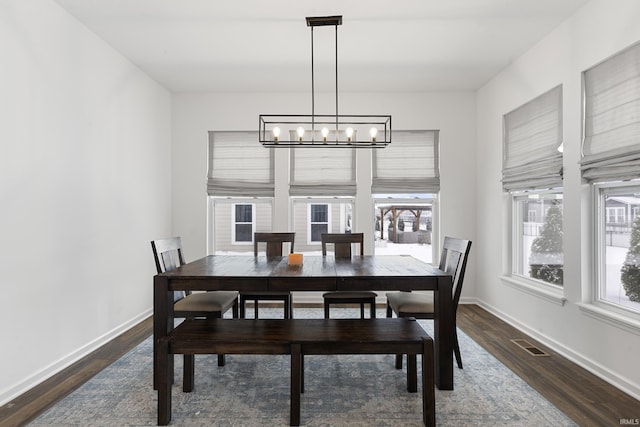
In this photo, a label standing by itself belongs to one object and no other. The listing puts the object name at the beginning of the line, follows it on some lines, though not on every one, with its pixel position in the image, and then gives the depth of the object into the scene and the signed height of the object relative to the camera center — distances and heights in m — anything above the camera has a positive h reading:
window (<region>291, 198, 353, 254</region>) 4.98 -0.05
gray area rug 2.10 -1.17
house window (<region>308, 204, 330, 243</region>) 5.00 -0.06
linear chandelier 4.82 +1.17
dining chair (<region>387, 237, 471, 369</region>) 2.71 -0.67
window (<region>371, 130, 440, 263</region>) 4.86 +0.57
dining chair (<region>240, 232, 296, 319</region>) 3.38 -0.33
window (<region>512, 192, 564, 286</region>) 3.43 -0.22
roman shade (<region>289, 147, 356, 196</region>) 4.86 +0.61
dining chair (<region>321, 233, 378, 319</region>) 3.18 -0.69
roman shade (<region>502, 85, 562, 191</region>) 3.25 +0.70
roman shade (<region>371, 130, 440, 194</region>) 4.87 +0.72
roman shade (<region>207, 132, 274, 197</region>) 4.89 +0.66
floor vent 3.08 -1.16
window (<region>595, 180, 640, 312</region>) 2.56 -0.22
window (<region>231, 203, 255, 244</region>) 5.04 -0.12
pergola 4.98 +0.06
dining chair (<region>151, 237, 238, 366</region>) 2.81 -0.69
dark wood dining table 2.43 -0.47
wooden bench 2.03 -0.74
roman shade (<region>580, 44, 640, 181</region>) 2.41 +0.69
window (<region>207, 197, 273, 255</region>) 4.99 -0.10
